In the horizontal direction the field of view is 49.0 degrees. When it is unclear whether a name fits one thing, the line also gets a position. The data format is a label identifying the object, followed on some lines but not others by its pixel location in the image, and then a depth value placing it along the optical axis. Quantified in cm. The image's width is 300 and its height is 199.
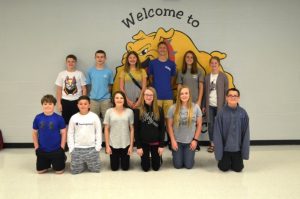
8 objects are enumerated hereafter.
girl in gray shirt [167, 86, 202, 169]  418
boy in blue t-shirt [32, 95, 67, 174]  399
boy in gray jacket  407
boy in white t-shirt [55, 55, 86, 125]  493
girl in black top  412
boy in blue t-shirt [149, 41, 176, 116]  491
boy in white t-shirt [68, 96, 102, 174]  399
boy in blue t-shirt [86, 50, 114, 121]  489
